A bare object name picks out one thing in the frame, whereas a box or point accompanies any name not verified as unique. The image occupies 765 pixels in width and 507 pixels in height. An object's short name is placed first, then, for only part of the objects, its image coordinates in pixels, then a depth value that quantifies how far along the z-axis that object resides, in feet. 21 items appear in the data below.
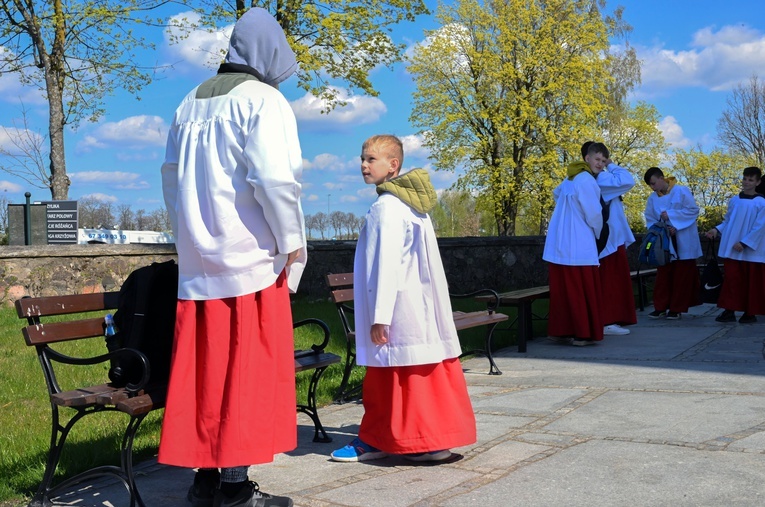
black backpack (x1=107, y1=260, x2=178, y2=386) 12.71
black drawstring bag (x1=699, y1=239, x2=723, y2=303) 39.06
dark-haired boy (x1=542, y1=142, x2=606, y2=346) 29.25
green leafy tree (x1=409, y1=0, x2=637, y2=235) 109.50
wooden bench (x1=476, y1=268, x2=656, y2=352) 28.58
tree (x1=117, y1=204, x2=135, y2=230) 118.21
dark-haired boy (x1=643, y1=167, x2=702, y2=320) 37.17
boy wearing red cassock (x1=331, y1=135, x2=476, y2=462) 14.64
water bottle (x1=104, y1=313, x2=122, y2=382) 12.85
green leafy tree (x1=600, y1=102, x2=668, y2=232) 134.62
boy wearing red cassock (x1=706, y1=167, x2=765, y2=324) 34.88
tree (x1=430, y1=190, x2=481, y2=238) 190.06
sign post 60.80
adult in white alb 11.84
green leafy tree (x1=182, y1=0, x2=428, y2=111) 64.18
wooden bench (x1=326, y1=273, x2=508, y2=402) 20.75
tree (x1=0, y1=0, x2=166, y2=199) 60.75
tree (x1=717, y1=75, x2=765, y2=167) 166.91
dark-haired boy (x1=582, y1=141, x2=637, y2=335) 31.58
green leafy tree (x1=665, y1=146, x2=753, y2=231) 153.79
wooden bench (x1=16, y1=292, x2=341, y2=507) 12.30
